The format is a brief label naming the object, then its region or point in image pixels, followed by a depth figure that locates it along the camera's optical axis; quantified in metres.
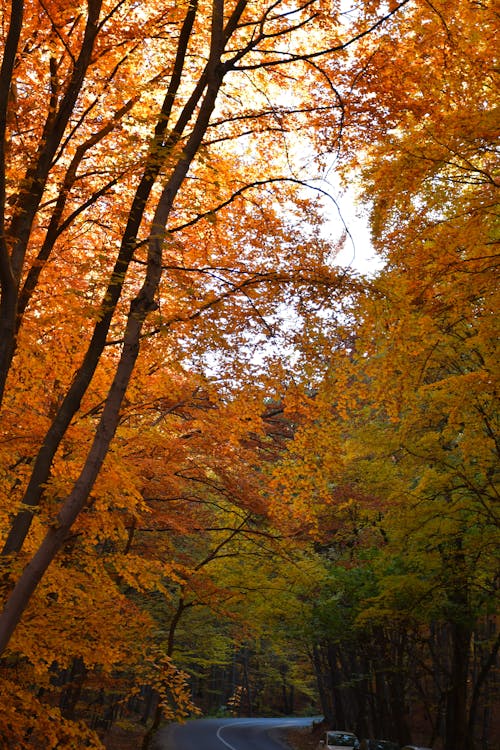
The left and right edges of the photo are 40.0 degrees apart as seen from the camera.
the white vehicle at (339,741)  18.05
